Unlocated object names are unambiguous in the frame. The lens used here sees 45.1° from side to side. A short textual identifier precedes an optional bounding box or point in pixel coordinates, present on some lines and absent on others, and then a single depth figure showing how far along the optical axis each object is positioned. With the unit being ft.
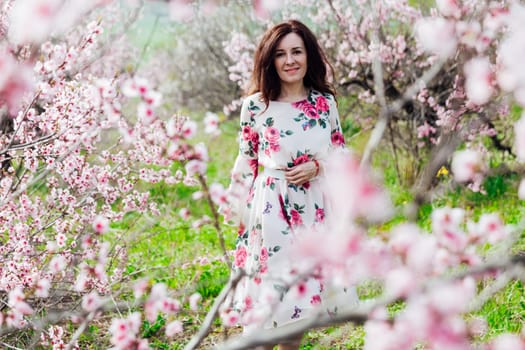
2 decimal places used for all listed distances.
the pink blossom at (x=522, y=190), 5.25
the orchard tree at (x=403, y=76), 18.74
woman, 9.04
